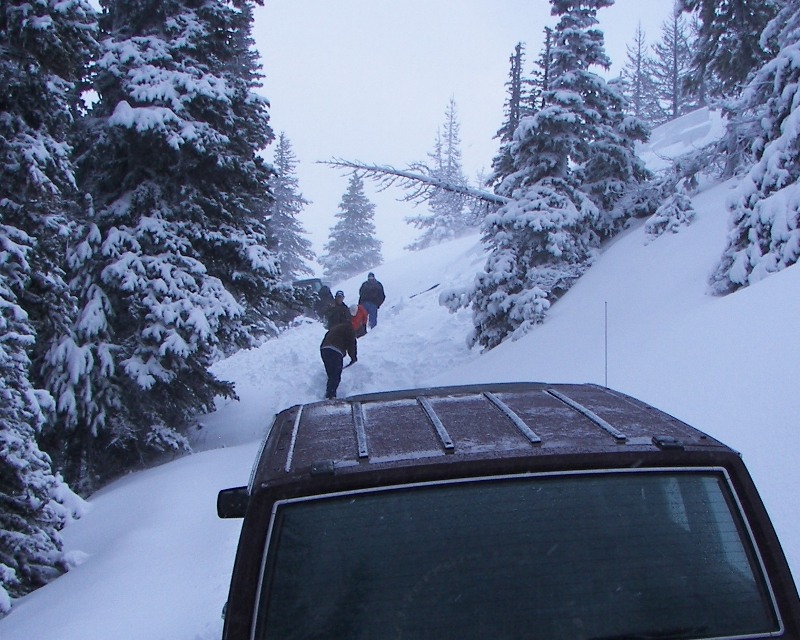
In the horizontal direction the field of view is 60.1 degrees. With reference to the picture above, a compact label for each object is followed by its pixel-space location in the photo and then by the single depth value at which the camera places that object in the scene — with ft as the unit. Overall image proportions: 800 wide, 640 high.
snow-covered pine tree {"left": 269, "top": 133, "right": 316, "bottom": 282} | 146.51
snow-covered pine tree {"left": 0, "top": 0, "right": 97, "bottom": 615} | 22.85
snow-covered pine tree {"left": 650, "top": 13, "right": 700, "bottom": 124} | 224.12
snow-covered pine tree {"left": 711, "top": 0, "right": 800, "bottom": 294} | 32.40
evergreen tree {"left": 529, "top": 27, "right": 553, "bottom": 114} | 87.21
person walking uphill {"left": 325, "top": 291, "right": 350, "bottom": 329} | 51.60
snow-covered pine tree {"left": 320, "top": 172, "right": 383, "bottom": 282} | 170.19
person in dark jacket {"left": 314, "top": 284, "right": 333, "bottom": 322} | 89.81
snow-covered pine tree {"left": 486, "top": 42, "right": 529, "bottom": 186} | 58.80
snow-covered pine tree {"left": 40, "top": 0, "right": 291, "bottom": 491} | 35.17
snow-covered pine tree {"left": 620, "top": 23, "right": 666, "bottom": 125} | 228.22
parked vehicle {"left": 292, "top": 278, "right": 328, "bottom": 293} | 104.88
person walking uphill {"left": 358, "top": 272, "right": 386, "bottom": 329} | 81.05
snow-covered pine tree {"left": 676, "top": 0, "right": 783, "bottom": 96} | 63.10
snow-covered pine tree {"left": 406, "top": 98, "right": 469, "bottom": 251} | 195.31
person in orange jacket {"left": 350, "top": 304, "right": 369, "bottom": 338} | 65.98
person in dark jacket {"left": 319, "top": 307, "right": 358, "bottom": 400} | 45.68
